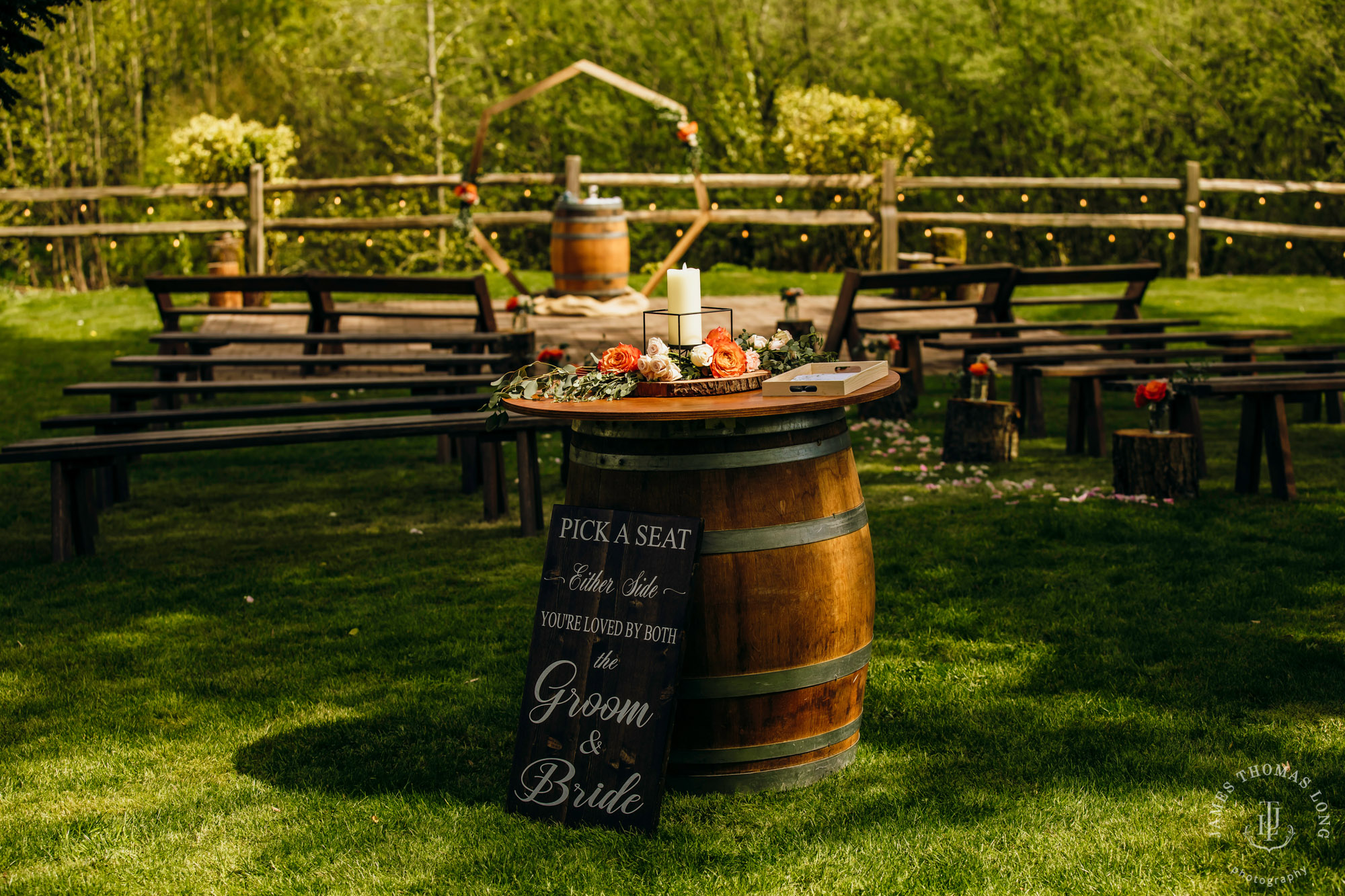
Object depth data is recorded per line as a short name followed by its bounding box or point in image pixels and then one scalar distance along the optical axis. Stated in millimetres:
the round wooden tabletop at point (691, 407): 3000
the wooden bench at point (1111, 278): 9234
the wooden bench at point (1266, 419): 6023
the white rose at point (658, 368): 3266
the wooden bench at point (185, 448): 5379
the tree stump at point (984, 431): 7250
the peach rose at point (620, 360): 3283
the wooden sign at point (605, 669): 2994
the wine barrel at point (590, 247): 11938
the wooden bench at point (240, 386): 6512
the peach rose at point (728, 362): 3340
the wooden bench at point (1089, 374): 7215
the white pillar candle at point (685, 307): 3447
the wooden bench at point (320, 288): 8352
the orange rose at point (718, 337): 3443
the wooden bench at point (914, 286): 8727
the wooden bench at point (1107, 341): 8211
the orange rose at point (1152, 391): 6102
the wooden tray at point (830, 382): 3131
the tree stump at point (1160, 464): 6094
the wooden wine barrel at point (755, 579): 3078
